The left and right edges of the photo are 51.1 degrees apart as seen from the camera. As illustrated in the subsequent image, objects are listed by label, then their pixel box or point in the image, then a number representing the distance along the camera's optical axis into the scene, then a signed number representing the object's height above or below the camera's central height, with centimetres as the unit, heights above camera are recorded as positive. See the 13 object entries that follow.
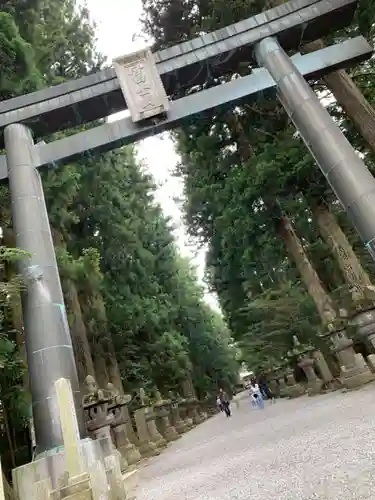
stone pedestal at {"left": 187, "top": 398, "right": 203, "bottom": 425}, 2185 +49
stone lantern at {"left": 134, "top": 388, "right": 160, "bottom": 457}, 1139 +38
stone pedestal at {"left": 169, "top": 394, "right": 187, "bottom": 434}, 1680 +34
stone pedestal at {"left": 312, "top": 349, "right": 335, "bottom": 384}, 1191 +16
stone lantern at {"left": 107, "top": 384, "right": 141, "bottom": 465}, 884 +32
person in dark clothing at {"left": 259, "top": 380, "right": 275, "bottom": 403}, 2106 +16
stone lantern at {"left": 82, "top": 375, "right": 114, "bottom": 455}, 770 +75
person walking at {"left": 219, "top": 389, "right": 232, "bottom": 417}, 1909 +19
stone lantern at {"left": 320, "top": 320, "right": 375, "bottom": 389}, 898 +7
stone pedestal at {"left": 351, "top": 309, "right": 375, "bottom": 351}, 795 +60
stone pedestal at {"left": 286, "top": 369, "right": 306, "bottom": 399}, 1508 -10
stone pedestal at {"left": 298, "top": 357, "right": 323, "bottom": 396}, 1217 +2
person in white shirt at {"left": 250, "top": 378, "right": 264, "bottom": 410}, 1625 +2
